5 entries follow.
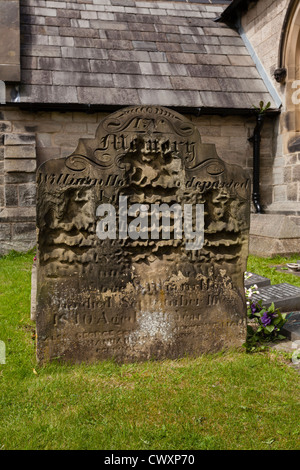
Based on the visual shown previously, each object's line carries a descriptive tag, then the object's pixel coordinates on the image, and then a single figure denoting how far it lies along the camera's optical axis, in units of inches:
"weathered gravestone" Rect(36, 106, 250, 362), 124.6
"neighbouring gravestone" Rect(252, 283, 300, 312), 173.3
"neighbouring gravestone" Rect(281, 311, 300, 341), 149.0
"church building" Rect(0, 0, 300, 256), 306.0
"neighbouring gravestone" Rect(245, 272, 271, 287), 200.7
